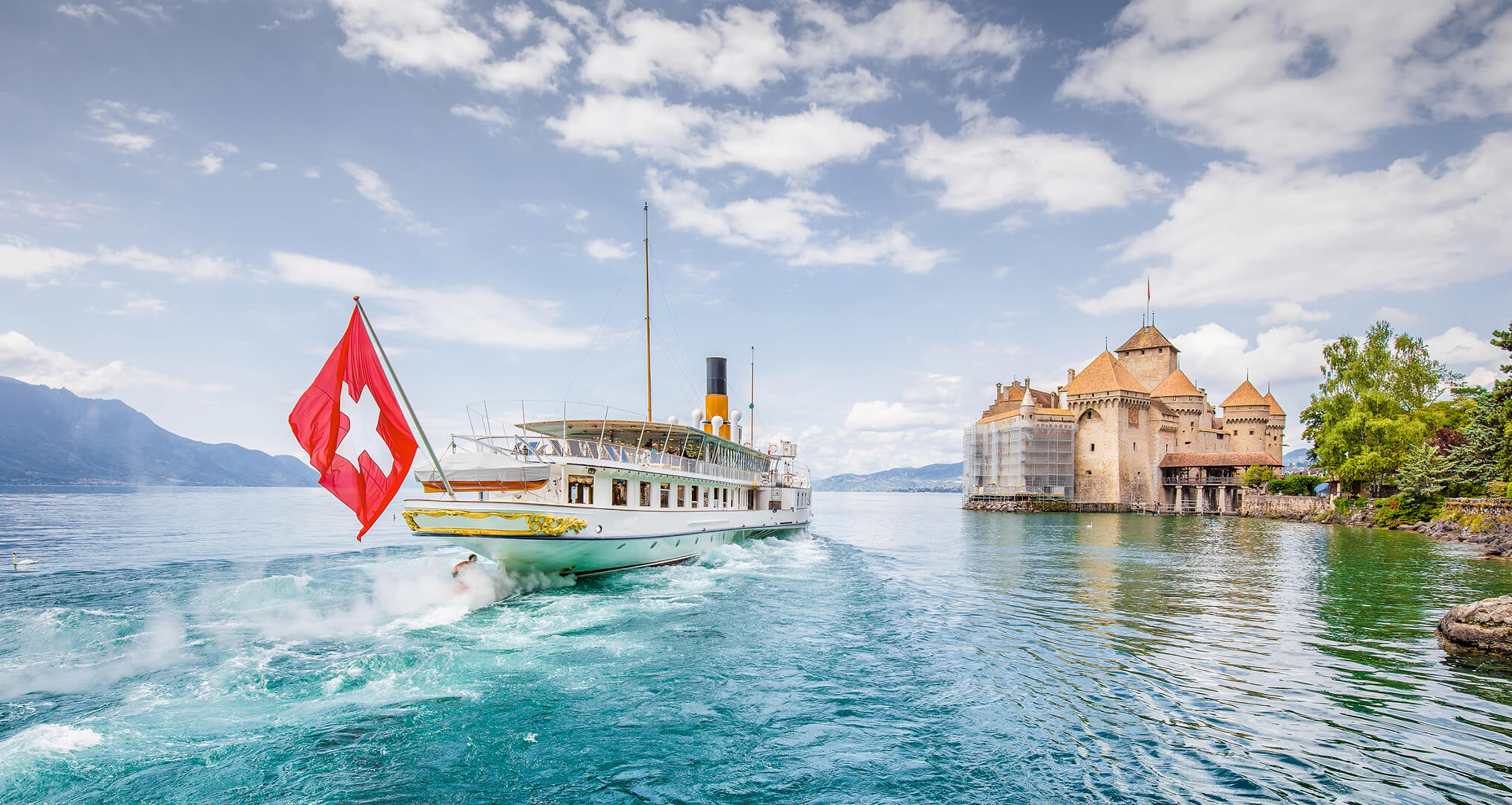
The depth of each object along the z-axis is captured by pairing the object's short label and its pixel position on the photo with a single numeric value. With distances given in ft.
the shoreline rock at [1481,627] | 43.24
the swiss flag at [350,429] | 37.65
